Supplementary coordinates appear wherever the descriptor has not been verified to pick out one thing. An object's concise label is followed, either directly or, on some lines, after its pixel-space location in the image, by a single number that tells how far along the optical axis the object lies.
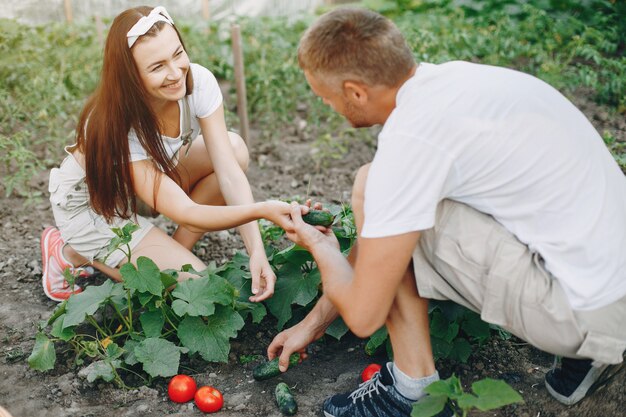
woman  2.91
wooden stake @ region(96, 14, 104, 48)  6.36
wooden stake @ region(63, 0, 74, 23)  8.99
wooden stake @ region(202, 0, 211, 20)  9.45
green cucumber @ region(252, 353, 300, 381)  2.81
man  2.02
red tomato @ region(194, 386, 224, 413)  2.65
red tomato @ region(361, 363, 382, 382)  2.79
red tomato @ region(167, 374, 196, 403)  2.73
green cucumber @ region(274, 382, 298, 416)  2.65
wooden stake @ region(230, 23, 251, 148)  5.24
